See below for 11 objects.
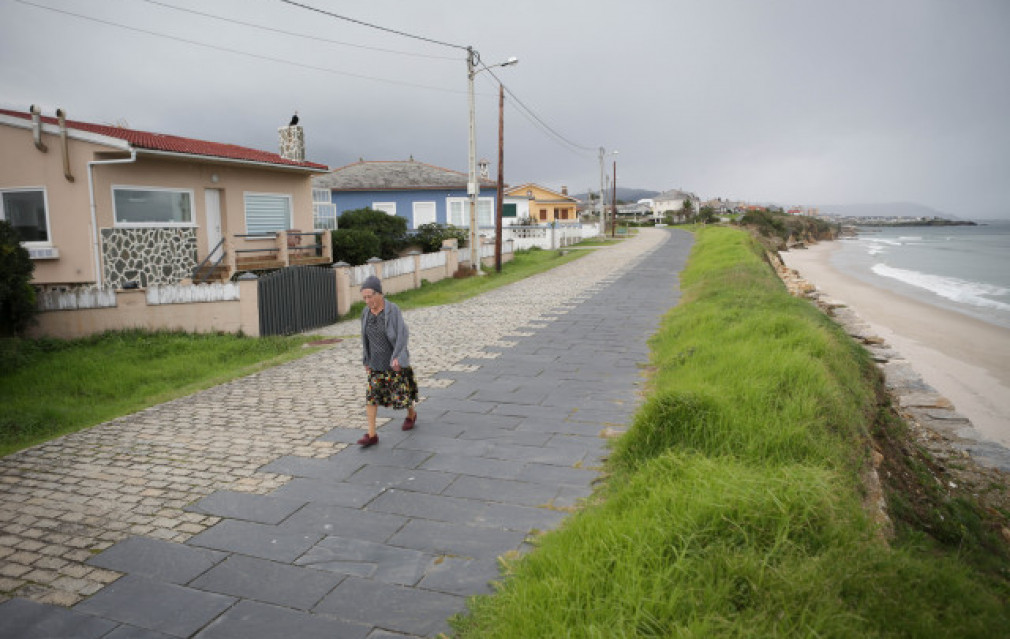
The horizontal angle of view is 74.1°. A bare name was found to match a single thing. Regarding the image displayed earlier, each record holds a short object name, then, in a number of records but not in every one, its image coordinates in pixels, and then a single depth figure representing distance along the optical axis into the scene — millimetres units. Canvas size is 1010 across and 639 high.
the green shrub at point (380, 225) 24422
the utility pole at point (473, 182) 22266
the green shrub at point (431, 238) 26906
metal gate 12344
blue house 36188
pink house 13711
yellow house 53094
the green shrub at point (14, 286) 10766
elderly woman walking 6180
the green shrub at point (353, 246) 20984
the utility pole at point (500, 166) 24203
